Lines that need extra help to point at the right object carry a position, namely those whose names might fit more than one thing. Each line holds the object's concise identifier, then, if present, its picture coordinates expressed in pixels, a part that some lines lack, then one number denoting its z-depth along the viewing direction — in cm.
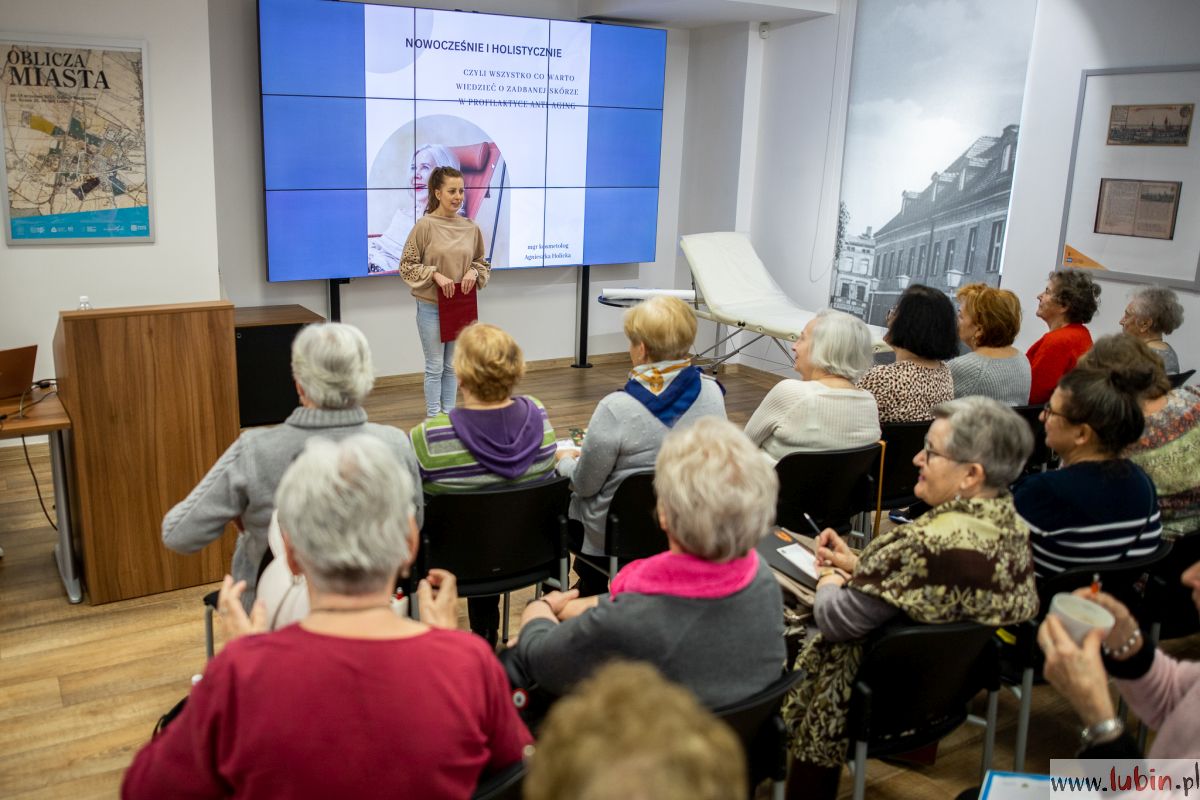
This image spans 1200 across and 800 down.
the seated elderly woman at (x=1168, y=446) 283
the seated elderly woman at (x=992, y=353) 370
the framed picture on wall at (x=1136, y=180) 480
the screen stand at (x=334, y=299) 621
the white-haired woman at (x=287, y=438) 232
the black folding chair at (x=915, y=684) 192
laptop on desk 341
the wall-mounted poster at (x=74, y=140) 457
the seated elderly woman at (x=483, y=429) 262
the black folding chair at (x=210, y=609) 246
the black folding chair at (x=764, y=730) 162
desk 332
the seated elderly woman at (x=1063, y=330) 406
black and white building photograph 568
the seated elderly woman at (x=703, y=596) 163
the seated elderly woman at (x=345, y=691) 125
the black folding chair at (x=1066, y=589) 229
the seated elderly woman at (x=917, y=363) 343
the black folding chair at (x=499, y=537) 259
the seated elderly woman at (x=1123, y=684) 155
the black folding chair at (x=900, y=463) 335
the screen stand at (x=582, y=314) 732
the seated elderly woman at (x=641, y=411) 281
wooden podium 328
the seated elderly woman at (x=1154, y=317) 391
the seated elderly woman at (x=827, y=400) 306
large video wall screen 578
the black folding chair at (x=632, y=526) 281
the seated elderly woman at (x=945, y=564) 193
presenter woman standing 540
